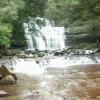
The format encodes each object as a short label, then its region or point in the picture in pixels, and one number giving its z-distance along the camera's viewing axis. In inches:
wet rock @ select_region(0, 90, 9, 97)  264.1
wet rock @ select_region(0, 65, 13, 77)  338.3
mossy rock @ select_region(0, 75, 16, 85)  323.8
